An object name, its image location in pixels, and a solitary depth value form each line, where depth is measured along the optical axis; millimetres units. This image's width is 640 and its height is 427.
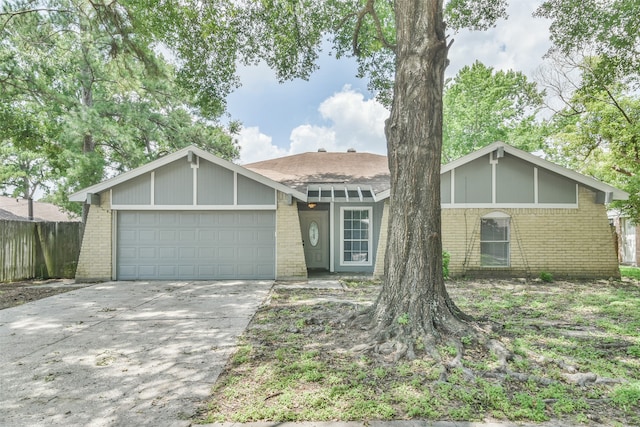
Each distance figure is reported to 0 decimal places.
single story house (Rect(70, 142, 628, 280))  10406
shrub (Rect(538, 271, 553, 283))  10086
